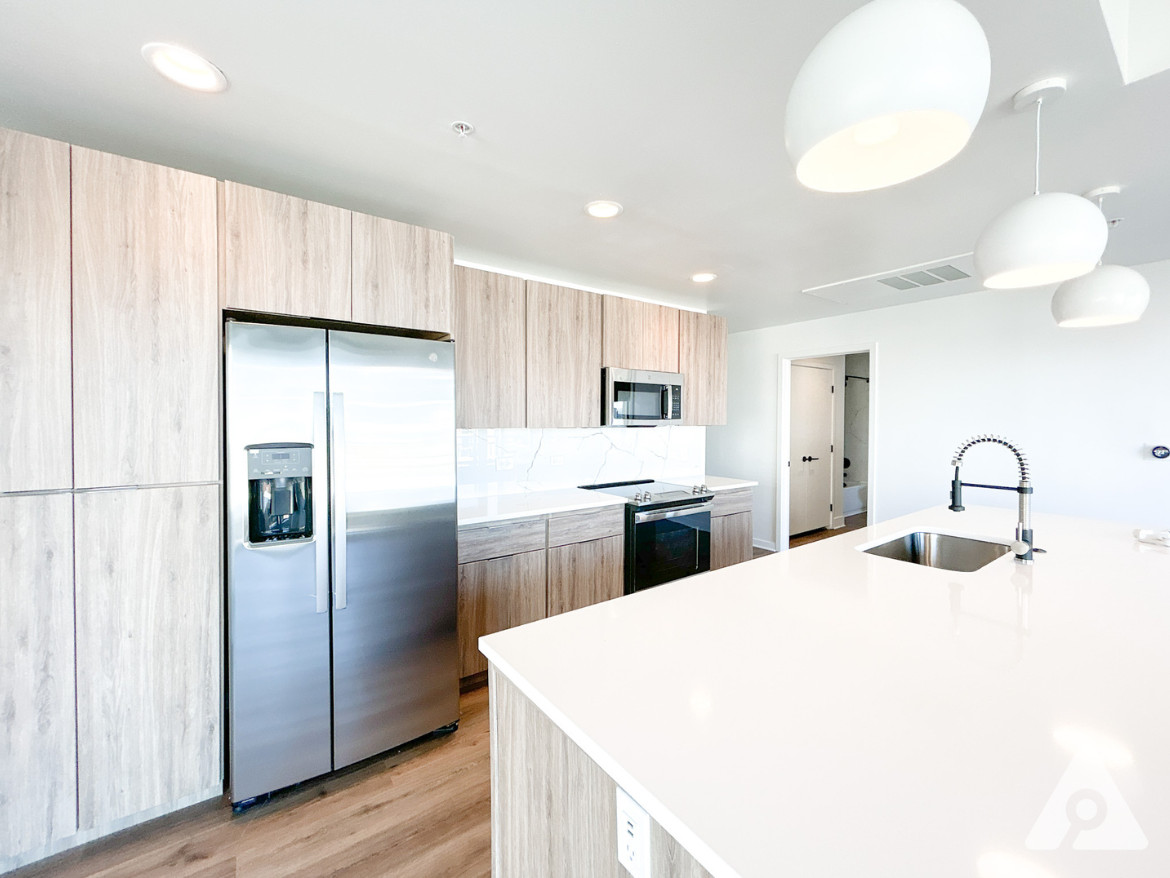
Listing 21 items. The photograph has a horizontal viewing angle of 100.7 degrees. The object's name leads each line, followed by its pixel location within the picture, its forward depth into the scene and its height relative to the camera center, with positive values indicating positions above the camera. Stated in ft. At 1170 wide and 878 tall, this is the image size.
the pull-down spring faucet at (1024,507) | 5.56 -0.83
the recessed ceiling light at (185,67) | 4.20 +3.29
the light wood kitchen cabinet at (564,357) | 9.89 +1.61
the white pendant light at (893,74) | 1.97 +1.53
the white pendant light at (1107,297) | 5.38 +1.59
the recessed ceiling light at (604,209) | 7.22 +3.41
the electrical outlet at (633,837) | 2.41 -2.06
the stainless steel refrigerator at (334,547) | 5.59 -1.45
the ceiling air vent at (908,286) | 10.25 +3.58
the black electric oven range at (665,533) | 10.09 -2.16
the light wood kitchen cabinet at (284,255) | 5.63 +2.15
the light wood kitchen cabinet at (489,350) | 8.95 +1.58
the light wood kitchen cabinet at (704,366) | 12.60 +1.83
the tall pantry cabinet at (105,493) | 4.69 -0.66
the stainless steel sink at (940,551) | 6.70 -1.65
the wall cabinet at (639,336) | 11.01 +2.34
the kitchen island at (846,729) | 1.93 -1.56
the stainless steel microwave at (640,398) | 10.90 +0.84
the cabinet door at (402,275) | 6.44 +2.18
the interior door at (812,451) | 18.26 -0.61
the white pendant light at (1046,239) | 3.75 +1.58
